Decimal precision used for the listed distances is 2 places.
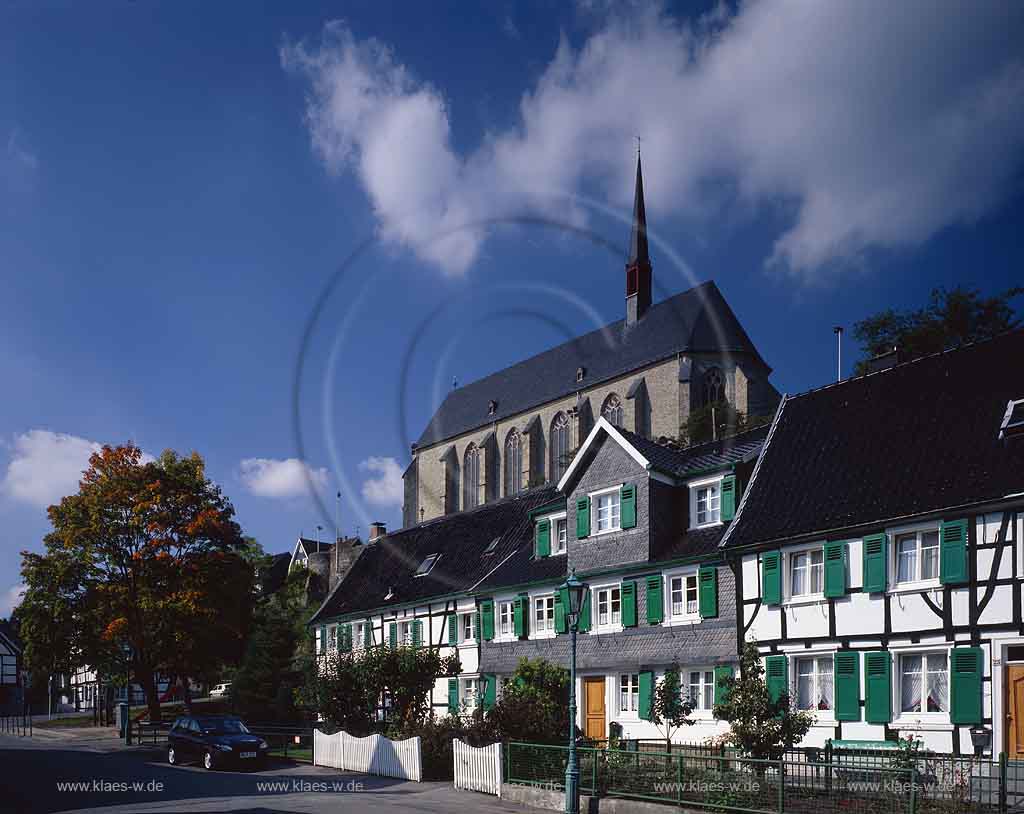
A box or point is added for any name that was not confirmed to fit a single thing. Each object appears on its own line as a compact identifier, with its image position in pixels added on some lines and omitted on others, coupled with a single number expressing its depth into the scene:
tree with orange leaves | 48.19
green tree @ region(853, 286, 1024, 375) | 48.94
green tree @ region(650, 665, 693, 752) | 28.91
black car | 31.45
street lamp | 21.42
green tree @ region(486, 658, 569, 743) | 27.11
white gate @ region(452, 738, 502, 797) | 25.30
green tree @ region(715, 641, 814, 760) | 23.61
